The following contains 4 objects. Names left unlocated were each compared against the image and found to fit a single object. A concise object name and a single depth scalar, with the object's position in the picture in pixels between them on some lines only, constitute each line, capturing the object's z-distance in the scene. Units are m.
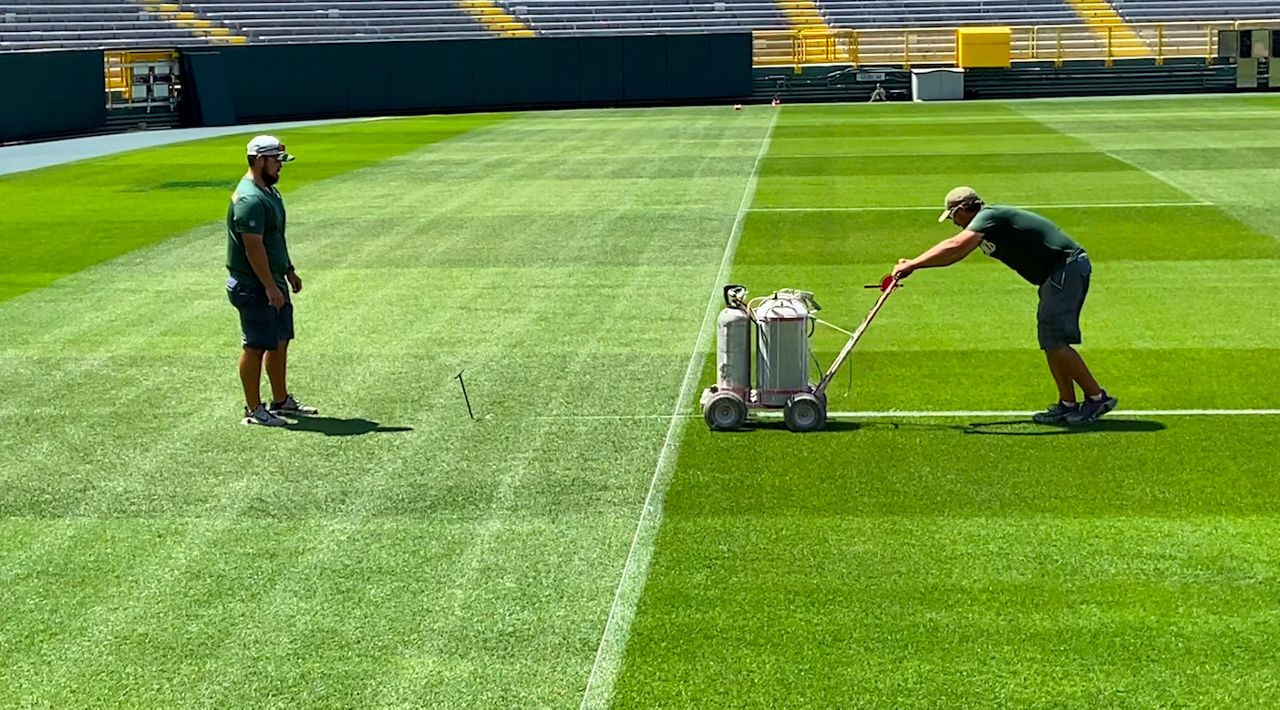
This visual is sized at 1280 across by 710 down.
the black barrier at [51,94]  37.25
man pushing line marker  10.06
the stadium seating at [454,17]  46.12
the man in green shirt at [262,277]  10.47
